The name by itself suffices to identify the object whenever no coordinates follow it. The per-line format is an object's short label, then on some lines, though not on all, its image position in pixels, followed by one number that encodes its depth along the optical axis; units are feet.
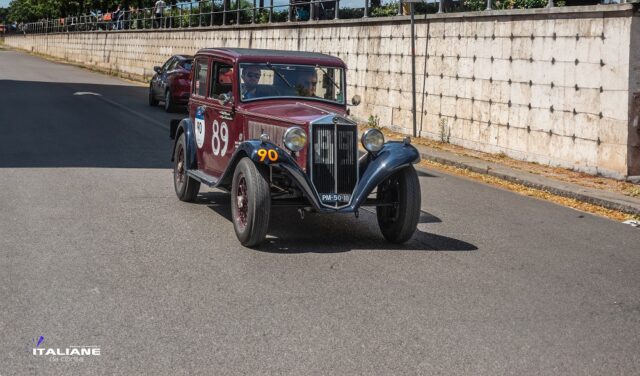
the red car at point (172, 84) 83.92
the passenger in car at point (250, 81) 32.40
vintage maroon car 28.17
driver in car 32.94
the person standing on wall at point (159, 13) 148.97
